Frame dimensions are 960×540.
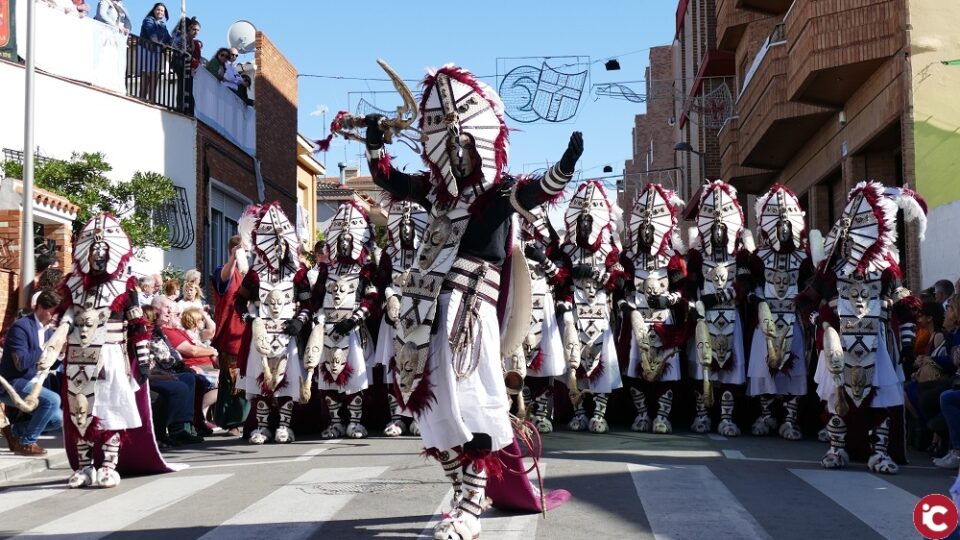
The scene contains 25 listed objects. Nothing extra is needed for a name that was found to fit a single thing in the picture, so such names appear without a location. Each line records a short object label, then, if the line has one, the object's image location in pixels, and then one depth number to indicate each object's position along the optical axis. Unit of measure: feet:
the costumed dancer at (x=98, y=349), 28.58
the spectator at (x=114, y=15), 71.82
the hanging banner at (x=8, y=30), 64.49
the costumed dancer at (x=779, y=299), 39.27
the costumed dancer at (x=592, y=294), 40.19
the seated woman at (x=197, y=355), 42.73
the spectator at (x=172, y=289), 45.01
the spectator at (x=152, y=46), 74.90
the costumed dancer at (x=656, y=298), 40.34
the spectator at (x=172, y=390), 37.24
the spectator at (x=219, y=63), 88.12
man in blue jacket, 35.40
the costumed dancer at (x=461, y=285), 20.77
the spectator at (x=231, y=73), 89.61
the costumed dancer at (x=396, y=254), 40.37
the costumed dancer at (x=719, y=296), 39.88
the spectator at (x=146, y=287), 42.22
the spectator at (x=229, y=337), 40.93
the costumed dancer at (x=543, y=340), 38.37
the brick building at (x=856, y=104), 55.88
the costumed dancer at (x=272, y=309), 37.99
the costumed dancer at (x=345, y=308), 39.14
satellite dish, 100.76
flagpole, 44.88
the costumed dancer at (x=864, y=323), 30.01
